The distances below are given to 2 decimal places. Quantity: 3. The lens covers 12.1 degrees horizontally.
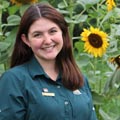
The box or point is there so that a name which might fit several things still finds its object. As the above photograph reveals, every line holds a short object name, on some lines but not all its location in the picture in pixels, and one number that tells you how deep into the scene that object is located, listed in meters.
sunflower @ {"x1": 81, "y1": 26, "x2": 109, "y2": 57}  2.99
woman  2.15
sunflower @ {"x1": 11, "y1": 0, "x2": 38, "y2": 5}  3.01
